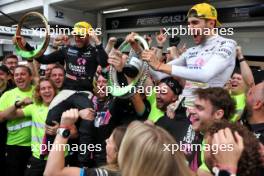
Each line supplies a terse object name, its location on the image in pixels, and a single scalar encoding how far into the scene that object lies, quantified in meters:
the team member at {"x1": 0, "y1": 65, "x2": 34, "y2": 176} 3.97
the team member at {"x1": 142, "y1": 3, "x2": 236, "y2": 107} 2.47
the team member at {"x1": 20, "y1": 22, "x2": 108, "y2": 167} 3.53
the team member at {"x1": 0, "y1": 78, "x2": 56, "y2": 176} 3.59
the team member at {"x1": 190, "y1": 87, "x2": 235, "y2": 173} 2.28
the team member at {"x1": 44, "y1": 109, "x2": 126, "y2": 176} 1.90
